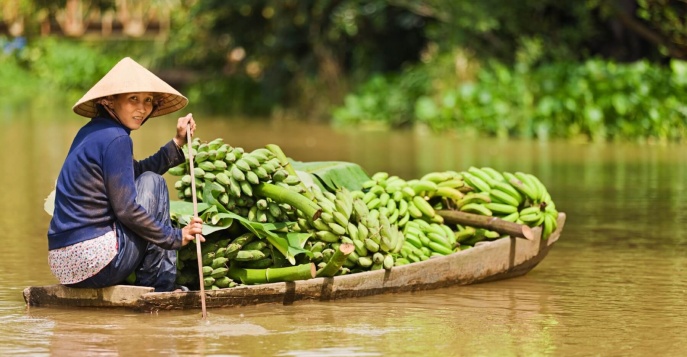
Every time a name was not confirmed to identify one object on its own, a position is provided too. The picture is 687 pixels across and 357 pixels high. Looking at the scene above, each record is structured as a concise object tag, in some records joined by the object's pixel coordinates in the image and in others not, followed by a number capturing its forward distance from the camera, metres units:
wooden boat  11.90
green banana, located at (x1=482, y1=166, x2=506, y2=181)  14.80
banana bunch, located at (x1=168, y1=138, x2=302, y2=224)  12.66
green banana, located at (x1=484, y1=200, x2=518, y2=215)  14.40
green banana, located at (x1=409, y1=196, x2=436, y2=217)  14.26
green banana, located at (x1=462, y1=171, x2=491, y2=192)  14.60
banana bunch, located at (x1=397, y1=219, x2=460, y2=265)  13.65
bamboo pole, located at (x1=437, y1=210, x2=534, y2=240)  13.87
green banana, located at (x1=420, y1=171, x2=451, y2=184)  14.79
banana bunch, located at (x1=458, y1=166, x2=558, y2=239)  14.37
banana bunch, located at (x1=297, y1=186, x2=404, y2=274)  12.82
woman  11.58
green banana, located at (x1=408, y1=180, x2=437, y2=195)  14.48
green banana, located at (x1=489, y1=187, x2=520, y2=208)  14.48
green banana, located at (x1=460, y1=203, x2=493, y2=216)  14.36
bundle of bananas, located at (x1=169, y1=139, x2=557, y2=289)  12.49
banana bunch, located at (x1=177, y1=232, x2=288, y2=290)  12.31
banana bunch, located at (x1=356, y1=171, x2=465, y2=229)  14.12
